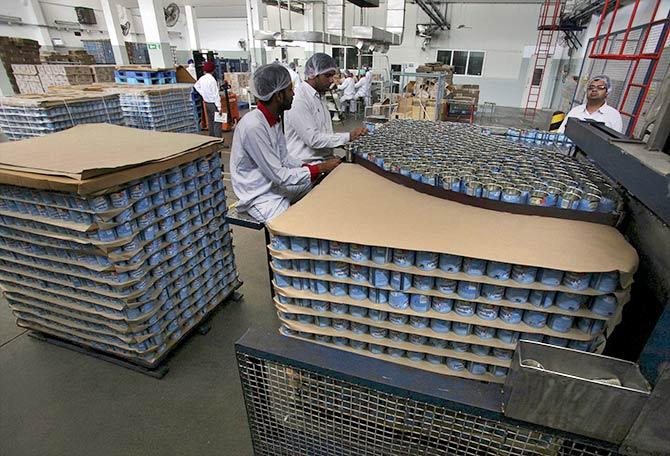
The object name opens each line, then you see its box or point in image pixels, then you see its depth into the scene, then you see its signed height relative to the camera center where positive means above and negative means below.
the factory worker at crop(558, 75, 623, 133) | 3.71 -0.41
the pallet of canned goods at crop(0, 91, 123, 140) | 4.91 -0.66
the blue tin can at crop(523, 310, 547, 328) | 1.31 -0.87
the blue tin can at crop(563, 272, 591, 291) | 1.18 -0.67
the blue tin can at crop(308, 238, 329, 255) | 1.42 -0.68
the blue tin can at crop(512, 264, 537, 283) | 1.22 -0.67
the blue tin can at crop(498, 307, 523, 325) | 1.33 -0.87
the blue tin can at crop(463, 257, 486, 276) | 1.27 -0.67
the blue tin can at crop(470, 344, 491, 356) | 1.43 -1.07
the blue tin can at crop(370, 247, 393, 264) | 1.35 -0.68
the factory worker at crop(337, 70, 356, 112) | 12.30 -0.86
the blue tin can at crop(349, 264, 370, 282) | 1.44 -0.78
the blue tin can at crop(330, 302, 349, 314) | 1.53 -0.97
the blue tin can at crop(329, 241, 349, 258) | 1.40 -0.68
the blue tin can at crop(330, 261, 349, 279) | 1.44 -0.77
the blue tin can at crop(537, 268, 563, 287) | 1.21 -0.67
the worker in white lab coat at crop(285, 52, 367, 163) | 3.24 -0.47
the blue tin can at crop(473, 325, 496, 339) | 1.37 -0.96
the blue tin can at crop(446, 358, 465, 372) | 1.49 -1.16
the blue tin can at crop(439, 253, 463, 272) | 1.29 -0.67
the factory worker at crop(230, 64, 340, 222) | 2.51 -0.65
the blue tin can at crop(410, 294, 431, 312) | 1.39 -0.87
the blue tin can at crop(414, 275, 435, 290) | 1.36 -0.78
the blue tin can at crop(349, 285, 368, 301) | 1.47 -0.87
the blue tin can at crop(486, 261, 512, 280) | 1.25 -0.67
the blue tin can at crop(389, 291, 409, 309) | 1.41 -0.87
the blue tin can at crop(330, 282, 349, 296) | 1.49 -0.87
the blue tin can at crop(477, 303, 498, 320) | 1.34 -0.86
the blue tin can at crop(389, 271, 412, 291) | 1.38 -0.79
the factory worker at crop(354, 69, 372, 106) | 12.59 -0.79
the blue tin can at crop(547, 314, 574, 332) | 1.27 -0.86
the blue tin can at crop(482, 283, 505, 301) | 1.29 -0.77
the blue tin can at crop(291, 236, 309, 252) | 1.44 -0.68
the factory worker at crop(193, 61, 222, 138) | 7.78 -0.56
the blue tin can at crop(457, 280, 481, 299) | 1.31 -0.78
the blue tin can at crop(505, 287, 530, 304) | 1.28 -0.77
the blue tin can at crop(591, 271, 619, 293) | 1.14 -0.65
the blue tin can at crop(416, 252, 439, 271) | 1.31 -0.67
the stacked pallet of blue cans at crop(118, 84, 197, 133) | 6.64 -0.77
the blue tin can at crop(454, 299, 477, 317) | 1.36 -0.87
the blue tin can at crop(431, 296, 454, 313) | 1.38 -0.87
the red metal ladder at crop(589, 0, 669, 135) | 4.44 -0.12
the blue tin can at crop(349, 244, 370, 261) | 1.37 -0.68
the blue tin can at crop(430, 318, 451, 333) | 1.42 -0.97
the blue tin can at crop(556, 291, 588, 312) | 1.23 -0.77
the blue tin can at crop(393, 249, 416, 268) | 1.33 -0.67
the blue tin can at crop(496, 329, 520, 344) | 1.36 -0.97
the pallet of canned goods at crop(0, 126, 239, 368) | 2.05 -1.08
